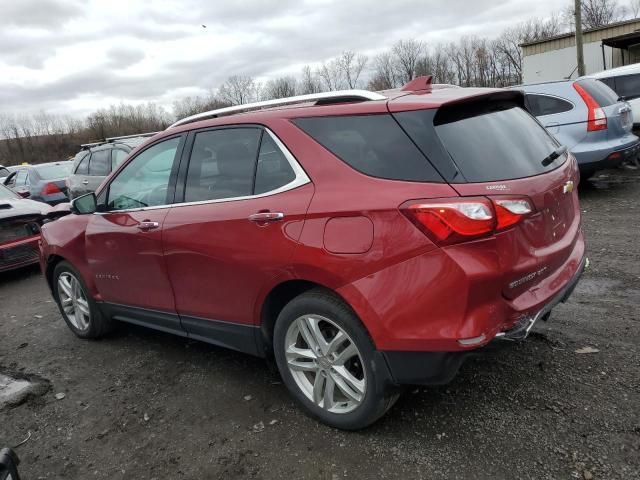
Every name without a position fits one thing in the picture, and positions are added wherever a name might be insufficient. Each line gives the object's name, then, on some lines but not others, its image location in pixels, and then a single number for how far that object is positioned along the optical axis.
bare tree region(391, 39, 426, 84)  67.50
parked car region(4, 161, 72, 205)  12.21
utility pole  20.50
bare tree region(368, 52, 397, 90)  65.00
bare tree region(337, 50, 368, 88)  65.19
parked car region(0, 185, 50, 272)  7.20
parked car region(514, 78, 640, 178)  7.57
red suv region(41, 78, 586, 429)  2.27
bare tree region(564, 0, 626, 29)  53.16
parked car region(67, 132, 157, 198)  10.00
